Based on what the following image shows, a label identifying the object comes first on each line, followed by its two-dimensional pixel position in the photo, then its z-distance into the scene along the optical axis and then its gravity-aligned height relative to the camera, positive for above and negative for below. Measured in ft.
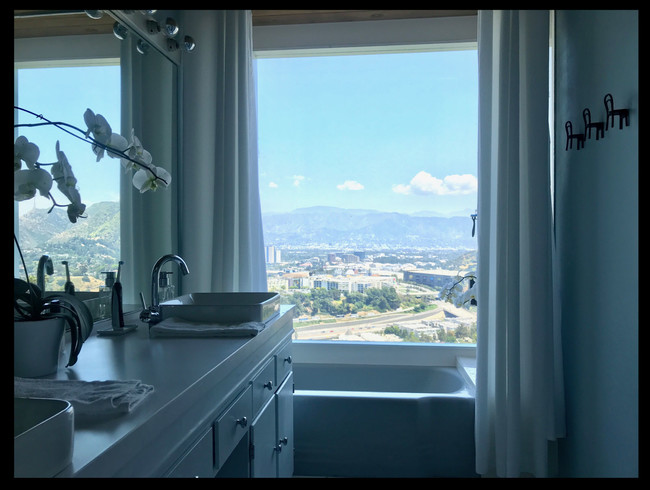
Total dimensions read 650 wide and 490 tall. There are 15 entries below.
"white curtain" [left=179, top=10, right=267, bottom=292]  7.32 +1.46
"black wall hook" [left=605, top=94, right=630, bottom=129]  4.78 +1.42
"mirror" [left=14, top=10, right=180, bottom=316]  4.21 +1.79
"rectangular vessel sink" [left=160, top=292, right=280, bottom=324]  4.94 -0.84
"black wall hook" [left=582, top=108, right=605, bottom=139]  5.36 +1.45
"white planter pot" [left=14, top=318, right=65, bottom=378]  3.08 -0.78
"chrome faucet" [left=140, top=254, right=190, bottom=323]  5.10 -0.69
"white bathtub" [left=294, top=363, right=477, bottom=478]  6.66 -3.03
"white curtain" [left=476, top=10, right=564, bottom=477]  6.23 -0.58
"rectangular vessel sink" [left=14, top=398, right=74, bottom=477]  1.63 -0.80
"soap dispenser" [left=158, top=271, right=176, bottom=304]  5.65 -0.73
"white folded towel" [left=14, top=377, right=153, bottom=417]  2.40 -0.93
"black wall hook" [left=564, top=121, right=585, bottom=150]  5.97 +1.44
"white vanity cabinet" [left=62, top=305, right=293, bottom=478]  2.19 -1.11
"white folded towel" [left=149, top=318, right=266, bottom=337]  4.42 -0.94
